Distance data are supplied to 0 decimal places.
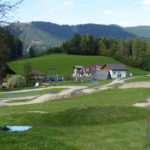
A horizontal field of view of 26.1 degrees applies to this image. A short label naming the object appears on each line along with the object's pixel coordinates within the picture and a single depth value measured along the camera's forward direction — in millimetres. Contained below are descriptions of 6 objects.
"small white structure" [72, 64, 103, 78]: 111875
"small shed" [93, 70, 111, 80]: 97344
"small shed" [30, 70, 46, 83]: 81712
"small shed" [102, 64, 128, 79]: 101188
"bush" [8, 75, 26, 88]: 70306
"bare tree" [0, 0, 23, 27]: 12883
